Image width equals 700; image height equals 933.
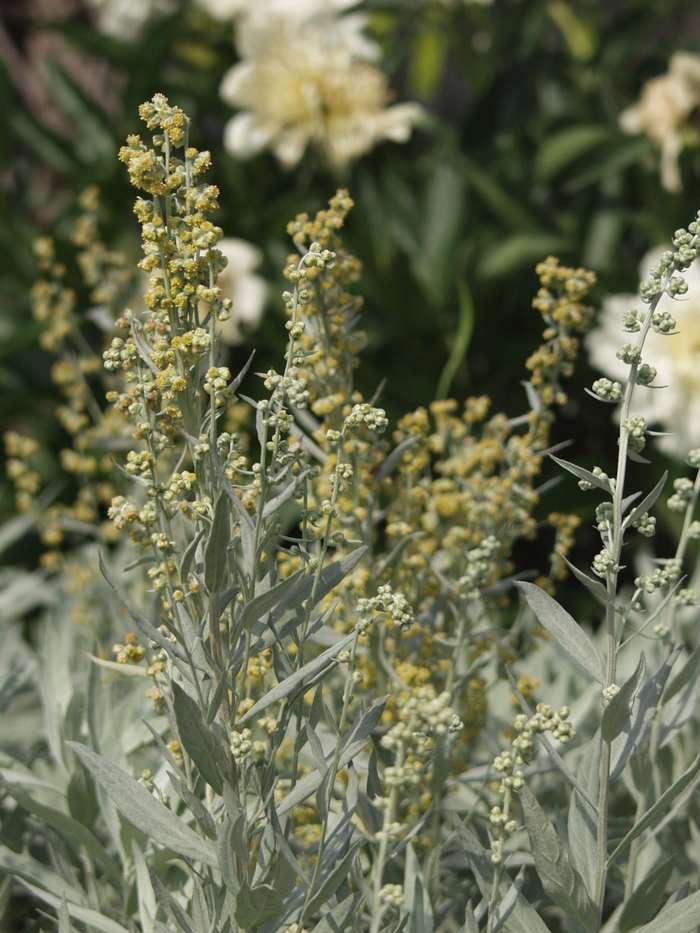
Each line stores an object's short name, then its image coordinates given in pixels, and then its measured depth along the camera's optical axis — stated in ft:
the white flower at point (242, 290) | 6.18
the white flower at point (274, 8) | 6.43
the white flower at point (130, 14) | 7.76
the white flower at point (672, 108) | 5.93
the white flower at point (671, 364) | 5.25
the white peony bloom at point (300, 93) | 6.43
